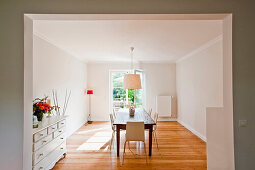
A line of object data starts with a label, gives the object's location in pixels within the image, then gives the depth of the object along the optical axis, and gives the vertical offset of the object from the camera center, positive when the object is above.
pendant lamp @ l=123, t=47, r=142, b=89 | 3.81 +0.14
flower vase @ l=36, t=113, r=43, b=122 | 2.71 -0.49
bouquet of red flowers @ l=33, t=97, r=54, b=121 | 2.67 -0.36
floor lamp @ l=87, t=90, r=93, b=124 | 6.47 -0.18
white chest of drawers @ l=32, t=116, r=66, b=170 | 2.31 -0.92
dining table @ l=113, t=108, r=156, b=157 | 3.20 -0.71
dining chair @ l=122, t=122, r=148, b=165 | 3.01 -0.84
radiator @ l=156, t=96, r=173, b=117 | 6.63 -0.78
